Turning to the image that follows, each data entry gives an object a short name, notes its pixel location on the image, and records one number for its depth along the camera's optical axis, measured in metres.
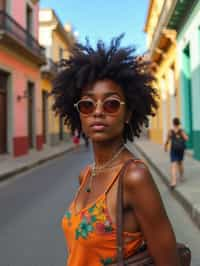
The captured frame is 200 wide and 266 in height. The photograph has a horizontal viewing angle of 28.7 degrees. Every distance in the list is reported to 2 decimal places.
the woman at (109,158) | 1.38
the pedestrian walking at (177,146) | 8.96
